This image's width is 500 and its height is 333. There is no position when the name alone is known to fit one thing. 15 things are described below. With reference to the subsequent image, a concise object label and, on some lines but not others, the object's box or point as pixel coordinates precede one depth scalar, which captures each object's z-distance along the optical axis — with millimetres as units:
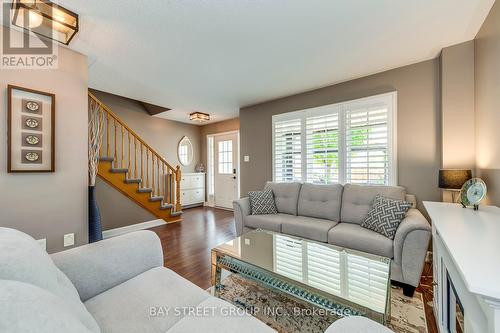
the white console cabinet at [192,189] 5455
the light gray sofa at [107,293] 493
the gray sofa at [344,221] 1767
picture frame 1850
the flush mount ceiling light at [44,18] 1562
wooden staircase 3469
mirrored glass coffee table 1217
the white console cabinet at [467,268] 648
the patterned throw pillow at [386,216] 2012
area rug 1469
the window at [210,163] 6016
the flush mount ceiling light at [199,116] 4594
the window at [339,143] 2705
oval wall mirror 5685
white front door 5465
